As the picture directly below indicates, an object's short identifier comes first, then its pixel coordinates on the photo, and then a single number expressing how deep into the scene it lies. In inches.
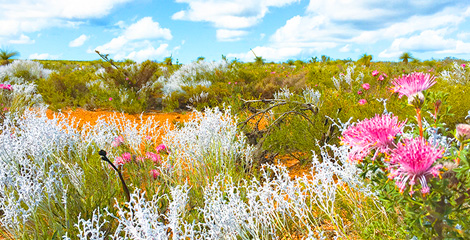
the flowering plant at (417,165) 42.0
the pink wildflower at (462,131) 43.4
